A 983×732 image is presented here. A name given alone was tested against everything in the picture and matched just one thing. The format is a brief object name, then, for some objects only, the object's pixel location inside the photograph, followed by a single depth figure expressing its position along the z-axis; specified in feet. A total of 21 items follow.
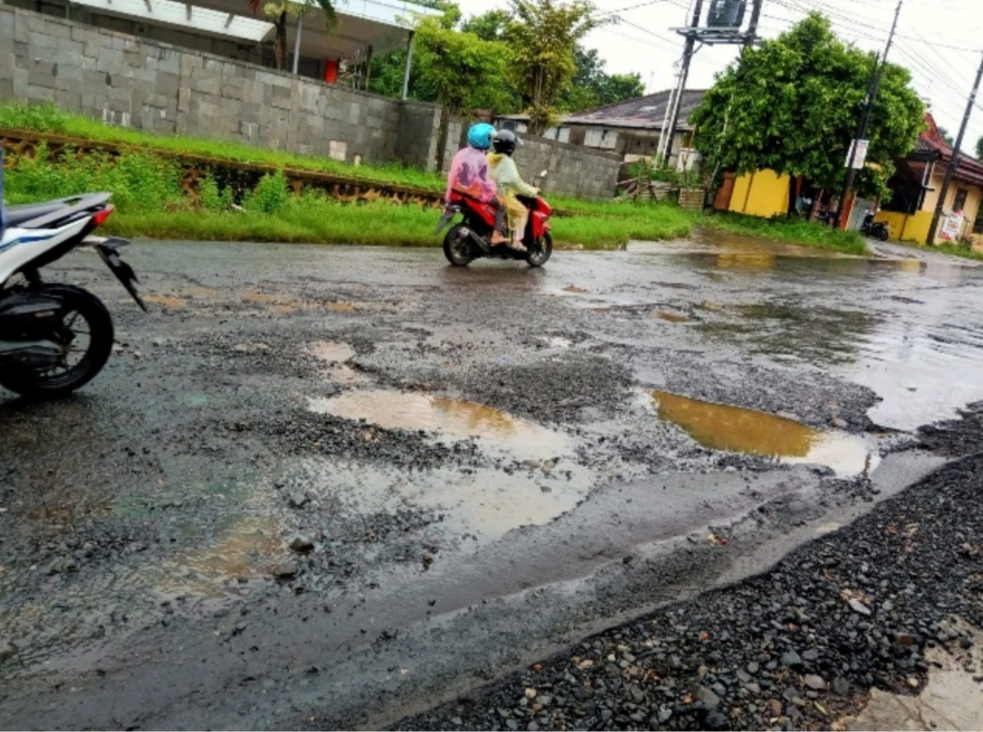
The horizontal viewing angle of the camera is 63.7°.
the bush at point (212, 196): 35.47
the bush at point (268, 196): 36.55
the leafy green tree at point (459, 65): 111.96
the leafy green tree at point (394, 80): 138.92
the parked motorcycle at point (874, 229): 112.37
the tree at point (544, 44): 87.76
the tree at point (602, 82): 217.56
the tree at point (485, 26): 151.84
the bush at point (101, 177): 30.53
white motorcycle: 11.97
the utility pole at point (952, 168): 106.92
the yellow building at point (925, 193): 112.27
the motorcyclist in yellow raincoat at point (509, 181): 33.35
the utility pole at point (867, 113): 82.58
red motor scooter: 32.27
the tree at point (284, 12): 57.77
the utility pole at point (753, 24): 93.45
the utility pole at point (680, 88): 99.19
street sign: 81.82
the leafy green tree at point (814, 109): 88.33
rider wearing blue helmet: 31.58
